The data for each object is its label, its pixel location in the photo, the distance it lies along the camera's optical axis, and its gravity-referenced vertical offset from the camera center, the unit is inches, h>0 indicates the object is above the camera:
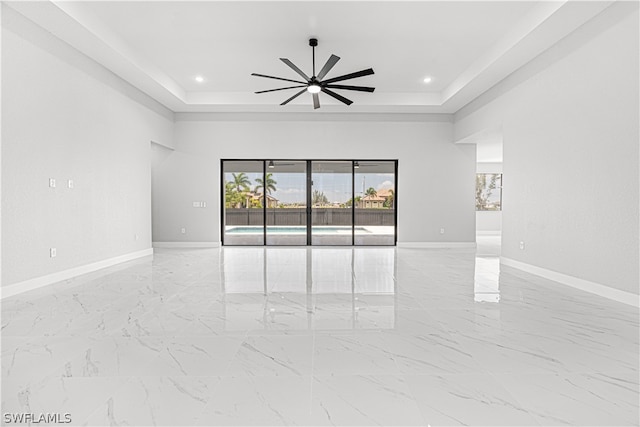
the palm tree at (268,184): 388.5 +13.0
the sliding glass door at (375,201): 389.1 -4.2
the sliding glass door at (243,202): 386.9 -5.9
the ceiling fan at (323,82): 206.5 +69.7
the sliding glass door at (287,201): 388.5 -4.7
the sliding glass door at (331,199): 389.1 -2.4
